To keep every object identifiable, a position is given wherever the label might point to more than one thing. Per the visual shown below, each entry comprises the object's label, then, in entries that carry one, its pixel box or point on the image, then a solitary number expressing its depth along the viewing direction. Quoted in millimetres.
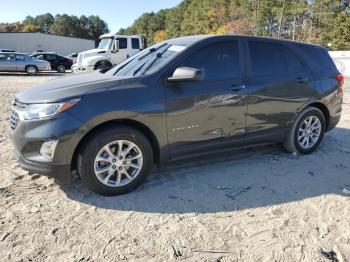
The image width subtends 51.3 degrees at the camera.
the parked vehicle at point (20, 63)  21234
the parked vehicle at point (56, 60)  26398
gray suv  3656
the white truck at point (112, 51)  18312
